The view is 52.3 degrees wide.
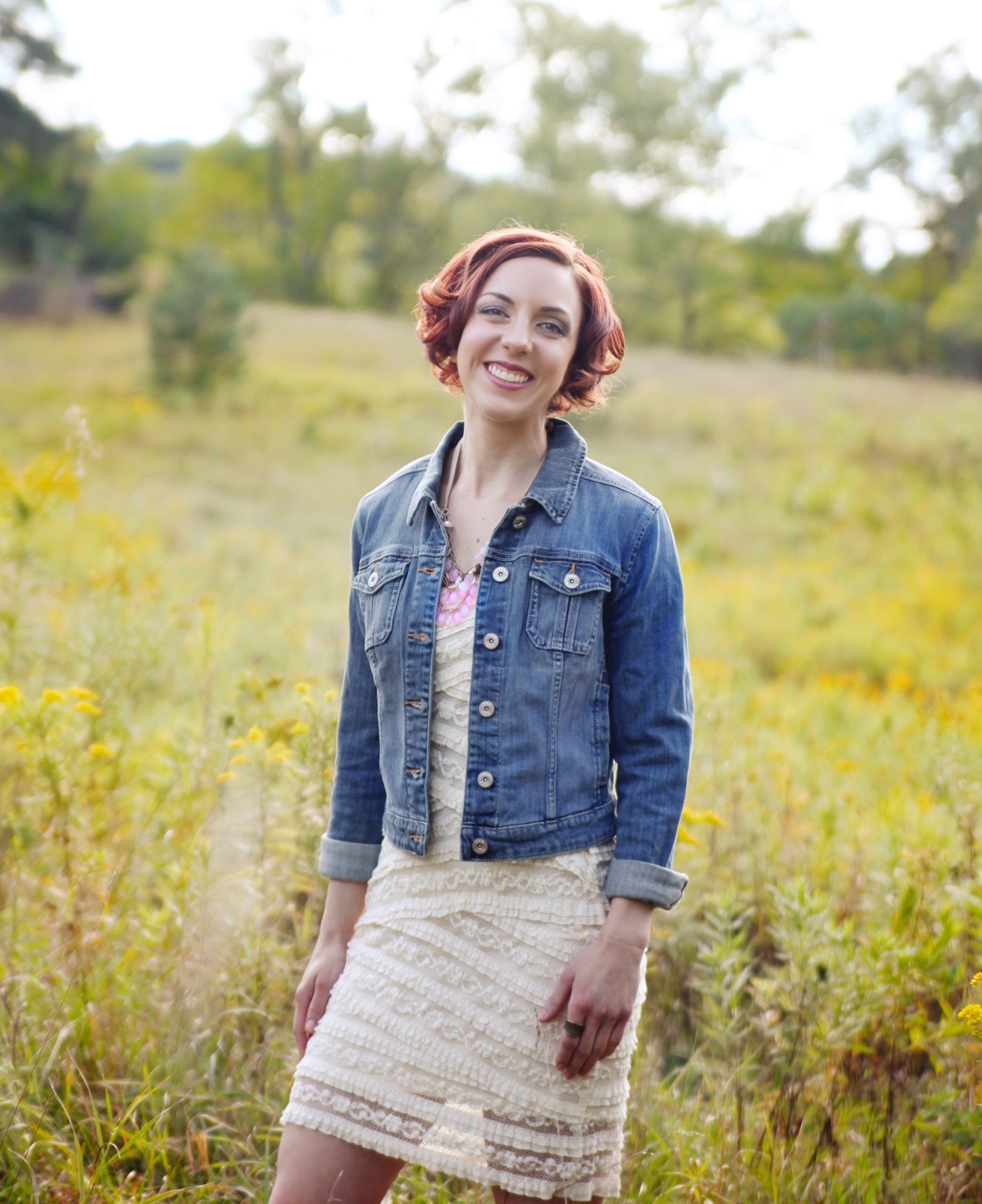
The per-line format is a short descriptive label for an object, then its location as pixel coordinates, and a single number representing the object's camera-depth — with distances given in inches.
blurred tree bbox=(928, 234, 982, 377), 1156.5
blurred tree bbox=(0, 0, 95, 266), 986.7
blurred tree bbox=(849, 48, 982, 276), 1465.3
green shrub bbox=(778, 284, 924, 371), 1277.1
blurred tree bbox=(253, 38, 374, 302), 1435.8
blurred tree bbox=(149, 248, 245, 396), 620.7
